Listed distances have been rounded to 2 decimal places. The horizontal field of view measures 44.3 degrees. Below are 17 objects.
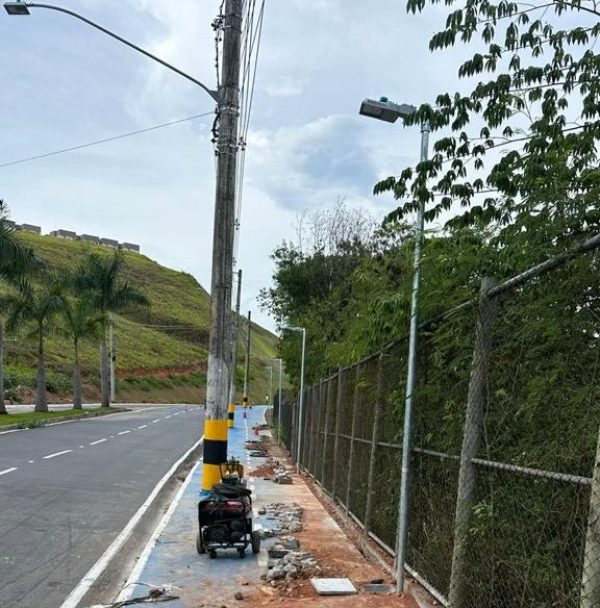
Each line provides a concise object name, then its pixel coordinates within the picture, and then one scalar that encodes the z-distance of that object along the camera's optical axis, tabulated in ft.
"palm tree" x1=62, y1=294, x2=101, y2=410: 150.92
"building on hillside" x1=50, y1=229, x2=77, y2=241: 576.20
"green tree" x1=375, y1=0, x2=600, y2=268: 18.33
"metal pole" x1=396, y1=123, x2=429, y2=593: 21.24
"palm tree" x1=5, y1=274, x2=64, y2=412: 123.85
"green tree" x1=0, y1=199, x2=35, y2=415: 104.67
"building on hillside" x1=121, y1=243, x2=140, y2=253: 634.64
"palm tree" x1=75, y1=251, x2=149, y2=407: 162.20
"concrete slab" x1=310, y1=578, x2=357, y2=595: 22.11
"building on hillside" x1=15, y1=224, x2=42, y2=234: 537.69
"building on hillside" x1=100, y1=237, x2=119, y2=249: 603.84
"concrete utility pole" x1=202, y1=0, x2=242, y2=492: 38.58
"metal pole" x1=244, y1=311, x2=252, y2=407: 186.33
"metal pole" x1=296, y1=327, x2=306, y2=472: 65.87
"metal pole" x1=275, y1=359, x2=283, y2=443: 113.49
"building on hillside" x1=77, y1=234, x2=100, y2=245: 566.77
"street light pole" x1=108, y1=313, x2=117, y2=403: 202.59
